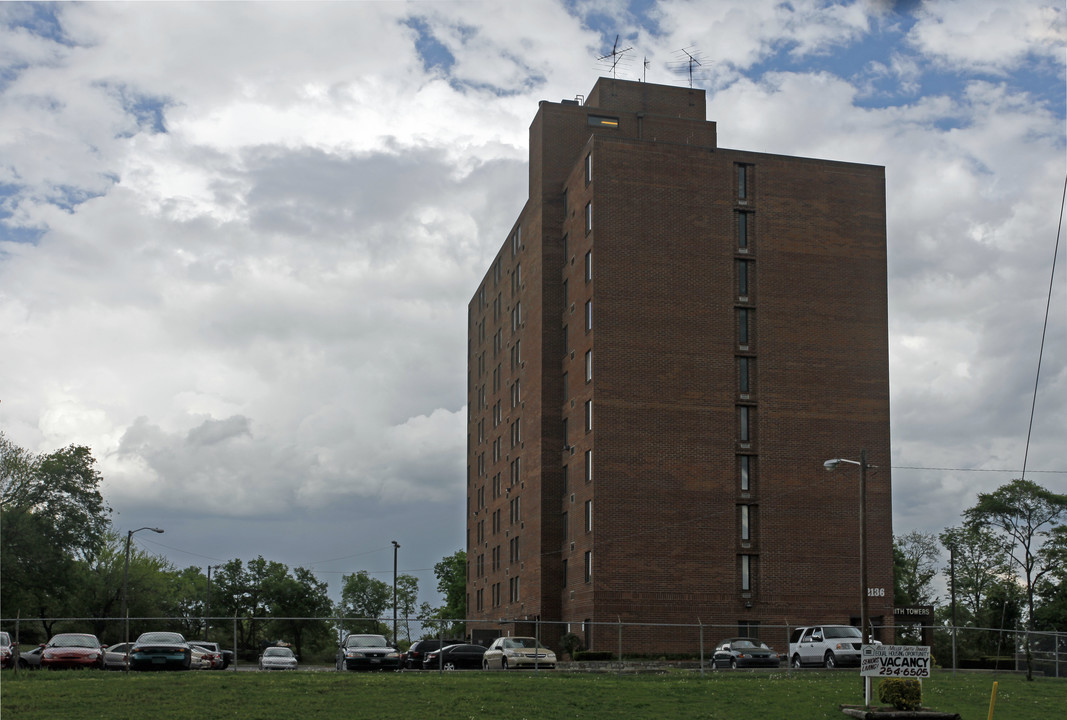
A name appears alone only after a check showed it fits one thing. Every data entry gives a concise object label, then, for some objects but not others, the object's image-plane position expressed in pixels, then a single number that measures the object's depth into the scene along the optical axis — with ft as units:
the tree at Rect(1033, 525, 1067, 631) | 303.89
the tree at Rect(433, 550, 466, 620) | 460.55
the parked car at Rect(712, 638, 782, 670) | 160.15
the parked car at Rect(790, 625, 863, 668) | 155.63
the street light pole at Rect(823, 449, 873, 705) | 127.65
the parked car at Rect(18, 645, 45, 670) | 167.94
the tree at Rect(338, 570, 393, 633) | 520.01
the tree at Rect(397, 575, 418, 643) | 536.75
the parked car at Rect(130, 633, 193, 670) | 131.62
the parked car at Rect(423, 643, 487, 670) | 168.35
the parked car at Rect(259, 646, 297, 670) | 173.27
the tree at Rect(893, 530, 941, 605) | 362.33
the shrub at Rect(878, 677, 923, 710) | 93.30
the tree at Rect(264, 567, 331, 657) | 409.28
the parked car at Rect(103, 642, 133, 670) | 143.84
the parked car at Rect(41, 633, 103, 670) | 139.64
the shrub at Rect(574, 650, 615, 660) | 187.21
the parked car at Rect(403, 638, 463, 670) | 179.11
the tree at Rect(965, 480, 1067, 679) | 321.32
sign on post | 92.58
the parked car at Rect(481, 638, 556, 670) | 158.10
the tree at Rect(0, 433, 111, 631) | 251.60
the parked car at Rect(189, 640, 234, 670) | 189.98
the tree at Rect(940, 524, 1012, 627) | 337.72
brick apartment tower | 203.92
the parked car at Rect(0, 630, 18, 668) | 135.03
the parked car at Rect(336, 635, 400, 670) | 145.59
